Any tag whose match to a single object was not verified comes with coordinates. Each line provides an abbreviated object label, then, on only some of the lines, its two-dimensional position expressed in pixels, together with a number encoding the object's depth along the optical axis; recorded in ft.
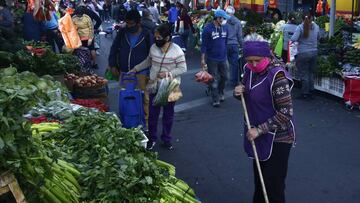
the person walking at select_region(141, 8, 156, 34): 37.86
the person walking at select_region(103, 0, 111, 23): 114.52
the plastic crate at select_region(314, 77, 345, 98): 34.84
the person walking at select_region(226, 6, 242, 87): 37.55
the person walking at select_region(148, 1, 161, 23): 60.50
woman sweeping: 14.75
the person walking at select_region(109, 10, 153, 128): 25.59
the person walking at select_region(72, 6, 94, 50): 43.29
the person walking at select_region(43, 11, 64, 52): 44.55
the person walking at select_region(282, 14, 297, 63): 40.27
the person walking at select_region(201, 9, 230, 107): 33.24
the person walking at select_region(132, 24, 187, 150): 24.07
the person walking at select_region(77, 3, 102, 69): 45.42
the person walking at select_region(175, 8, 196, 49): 58.70
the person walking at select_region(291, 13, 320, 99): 35.17
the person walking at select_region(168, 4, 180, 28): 68.56
